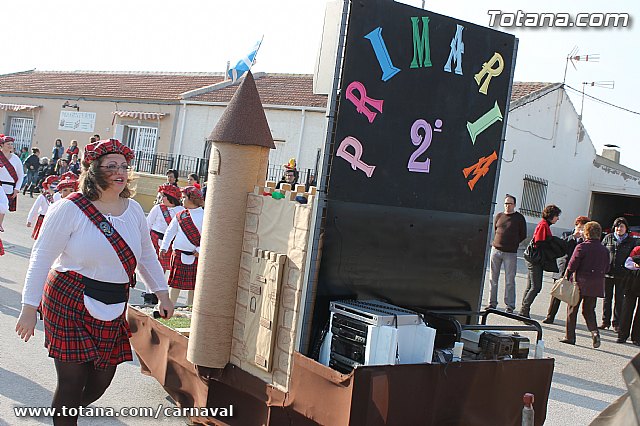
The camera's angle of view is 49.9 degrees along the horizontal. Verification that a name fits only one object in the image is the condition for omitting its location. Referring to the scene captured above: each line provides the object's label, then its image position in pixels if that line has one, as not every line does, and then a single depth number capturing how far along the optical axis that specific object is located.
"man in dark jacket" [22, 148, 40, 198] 24.14
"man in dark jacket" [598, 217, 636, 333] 10.55
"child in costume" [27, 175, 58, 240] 10.43
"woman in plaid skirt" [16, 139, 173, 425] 3.69
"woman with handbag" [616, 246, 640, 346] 9.96
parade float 4.00
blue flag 6.32
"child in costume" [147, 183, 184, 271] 8.89
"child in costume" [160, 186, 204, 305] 7.39
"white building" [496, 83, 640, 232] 23.14
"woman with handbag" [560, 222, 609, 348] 9.39
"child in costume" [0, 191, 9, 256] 9.18
